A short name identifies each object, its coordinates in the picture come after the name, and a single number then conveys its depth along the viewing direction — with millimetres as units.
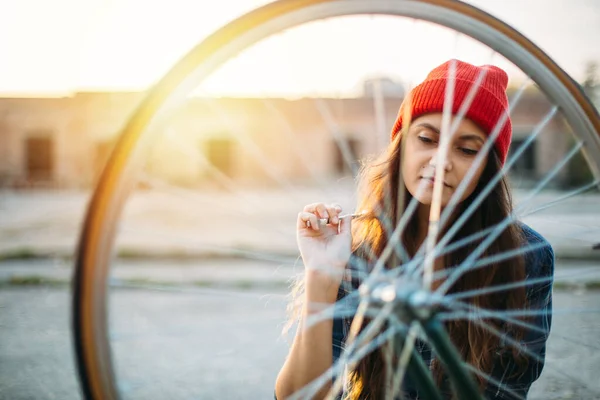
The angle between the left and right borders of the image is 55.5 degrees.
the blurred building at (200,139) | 13328
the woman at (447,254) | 1069
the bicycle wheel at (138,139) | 771
